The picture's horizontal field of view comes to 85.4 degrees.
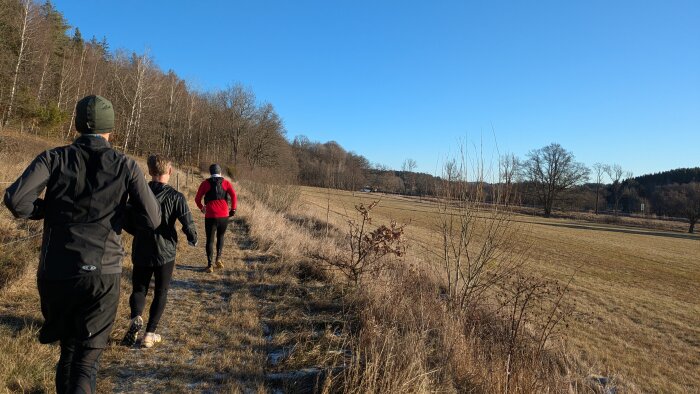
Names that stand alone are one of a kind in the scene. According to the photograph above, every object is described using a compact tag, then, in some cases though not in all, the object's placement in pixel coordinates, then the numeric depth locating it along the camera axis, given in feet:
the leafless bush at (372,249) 19.80
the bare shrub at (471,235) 17.80
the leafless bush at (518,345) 10.74
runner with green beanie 6.79
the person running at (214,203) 21.68
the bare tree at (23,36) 79.51
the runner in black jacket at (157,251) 12.11
